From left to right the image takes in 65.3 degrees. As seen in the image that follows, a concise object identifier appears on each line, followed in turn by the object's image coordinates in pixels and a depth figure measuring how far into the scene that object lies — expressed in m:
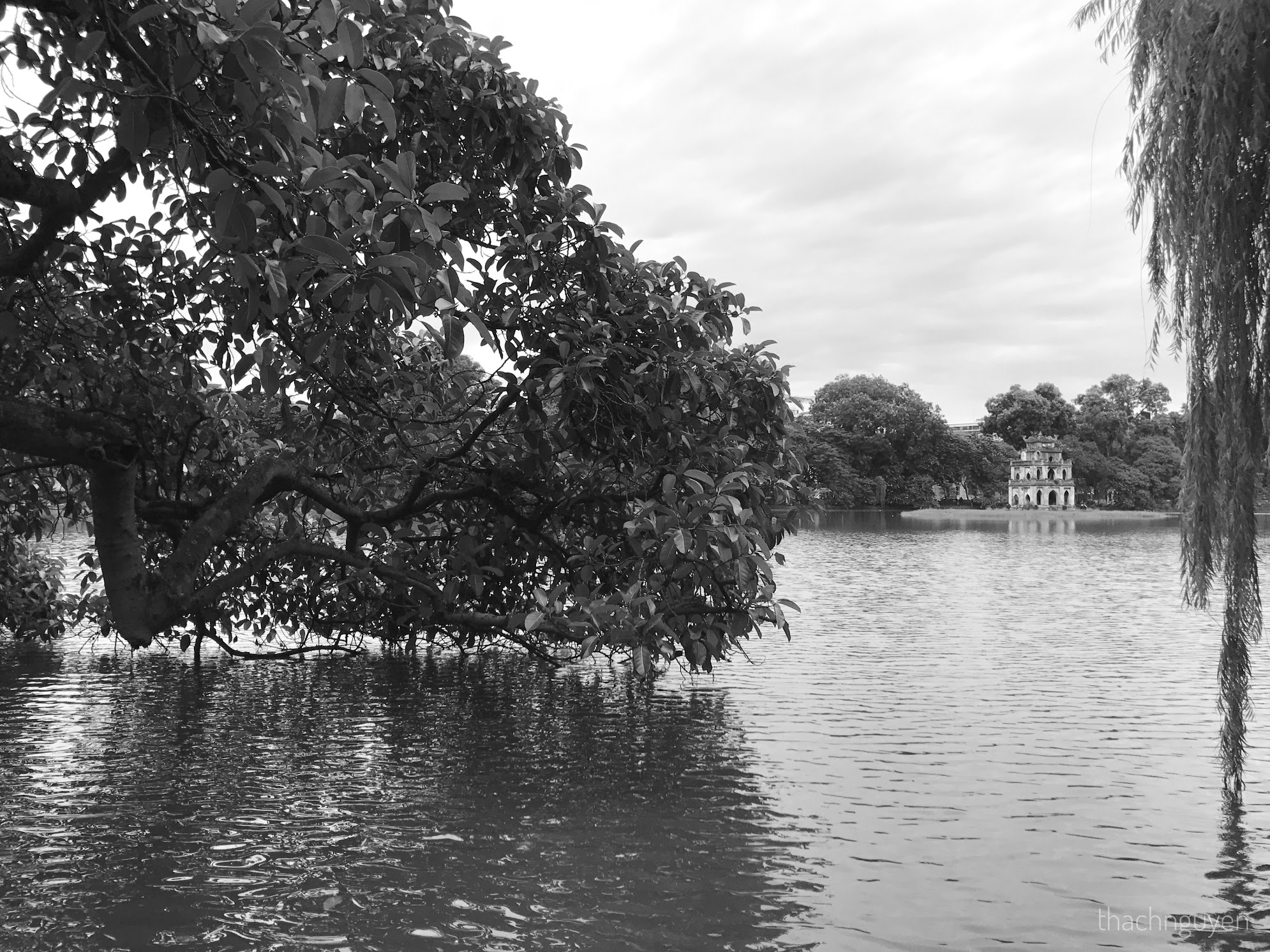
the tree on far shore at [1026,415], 122.00
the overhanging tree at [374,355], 4.20
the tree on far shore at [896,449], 109.00
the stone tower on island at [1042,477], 112.50
